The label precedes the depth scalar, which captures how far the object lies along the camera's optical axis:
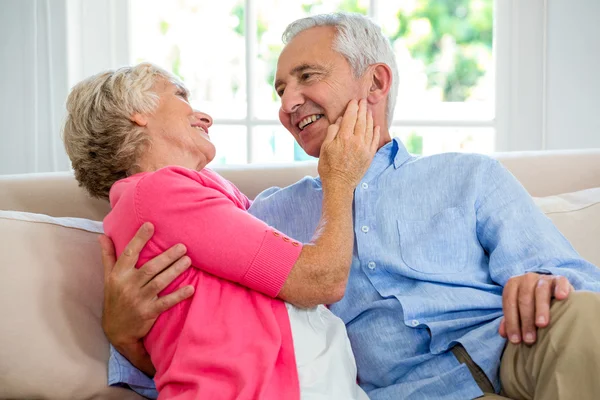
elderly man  1.72
